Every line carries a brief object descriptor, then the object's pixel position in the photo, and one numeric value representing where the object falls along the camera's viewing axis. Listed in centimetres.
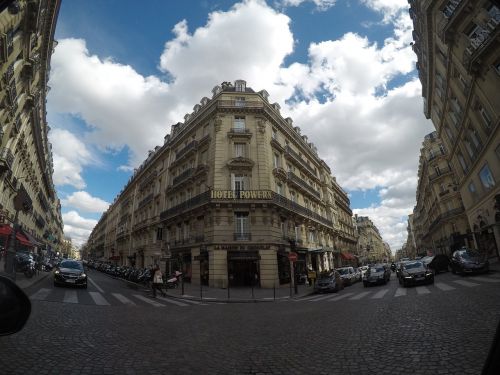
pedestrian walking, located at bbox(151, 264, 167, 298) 1543
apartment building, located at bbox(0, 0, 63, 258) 1634
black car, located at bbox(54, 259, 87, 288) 1531
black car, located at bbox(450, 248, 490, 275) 1692
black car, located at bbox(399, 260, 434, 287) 1598
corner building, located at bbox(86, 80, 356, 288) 2286
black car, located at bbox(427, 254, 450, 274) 2398
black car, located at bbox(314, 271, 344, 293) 1841
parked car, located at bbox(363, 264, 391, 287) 2002
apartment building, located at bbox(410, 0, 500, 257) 1628
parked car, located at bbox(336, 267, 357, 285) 2302
